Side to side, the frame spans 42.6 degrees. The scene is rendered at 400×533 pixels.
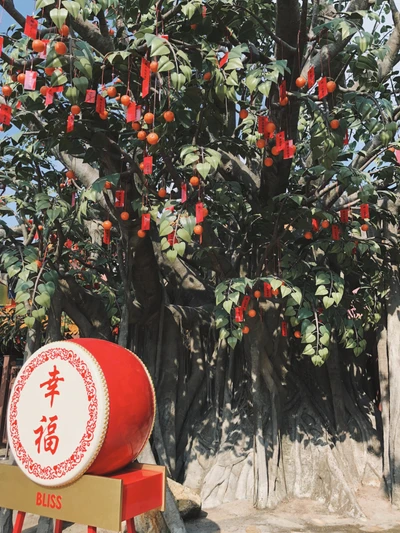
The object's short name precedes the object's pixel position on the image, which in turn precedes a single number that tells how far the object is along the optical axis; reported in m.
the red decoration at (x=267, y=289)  4.38
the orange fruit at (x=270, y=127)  3.53
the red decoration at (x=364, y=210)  4.13
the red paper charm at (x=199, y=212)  3.33
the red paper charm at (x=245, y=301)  4.31
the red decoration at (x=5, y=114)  3.14
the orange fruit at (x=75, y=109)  3.11
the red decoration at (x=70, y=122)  3.24
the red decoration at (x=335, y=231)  4.36
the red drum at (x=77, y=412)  2.09
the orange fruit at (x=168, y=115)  3.11
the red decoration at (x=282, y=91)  3.49
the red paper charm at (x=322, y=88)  3.11
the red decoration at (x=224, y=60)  3.12
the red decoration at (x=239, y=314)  4.27
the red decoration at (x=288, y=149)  3.51
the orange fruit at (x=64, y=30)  2.65
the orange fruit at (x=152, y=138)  3.23
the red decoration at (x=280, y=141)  3.53
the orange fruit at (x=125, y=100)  3.17
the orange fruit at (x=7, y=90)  3.10
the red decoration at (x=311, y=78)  3.24
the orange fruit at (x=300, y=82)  3.34
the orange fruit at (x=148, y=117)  3.19
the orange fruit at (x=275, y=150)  3.61
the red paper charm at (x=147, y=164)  3.38
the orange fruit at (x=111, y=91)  3.23
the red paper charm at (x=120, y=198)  3.83
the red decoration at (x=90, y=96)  3.10
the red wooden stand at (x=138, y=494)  2.13
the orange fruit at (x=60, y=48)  2.68
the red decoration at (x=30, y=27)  2.72
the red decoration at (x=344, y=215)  4.32
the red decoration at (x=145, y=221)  3.71
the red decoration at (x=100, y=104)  3.21
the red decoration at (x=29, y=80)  2.81
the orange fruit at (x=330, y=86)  3.13
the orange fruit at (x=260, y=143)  3.62
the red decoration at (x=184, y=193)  3.53
